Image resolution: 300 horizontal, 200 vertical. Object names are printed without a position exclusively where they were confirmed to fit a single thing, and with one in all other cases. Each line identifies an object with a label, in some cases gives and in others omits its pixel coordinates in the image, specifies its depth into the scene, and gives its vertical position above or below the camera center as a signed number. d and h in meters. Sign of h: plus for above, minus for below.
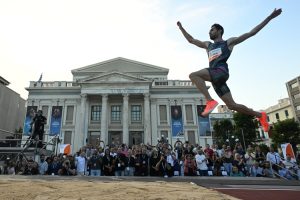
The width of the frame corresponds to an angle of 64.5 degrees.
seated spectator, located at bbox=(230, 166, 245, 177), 11.18 -0.67
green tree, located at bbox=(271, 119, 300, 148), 40.91 +4.03
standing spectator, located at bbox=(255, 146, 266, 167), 12.03 +0.05
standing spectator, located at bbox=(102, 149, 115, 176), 10.50 -0.21
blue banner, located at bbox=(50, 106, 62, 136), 33.02 +5.67
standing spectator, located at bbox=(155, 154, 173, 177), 9.77 -0.36
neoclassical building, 34.00 +7.54
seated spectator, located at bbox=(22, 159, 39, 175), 10.16 -0.31
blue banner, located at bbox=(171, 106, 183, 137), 33.06 +4.99
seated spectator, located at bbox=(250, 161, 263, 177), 10.97 -0.61
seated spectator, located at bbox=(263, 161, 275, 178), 10.75 -0.62
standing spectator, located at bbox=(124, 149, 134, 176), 10.73 -0.28
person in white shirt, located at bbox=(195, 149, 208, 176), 10.88 -0.26
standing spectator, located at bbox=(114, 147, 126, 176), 10.44 -0.22
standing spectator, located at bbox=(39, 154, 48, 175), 10.60 -0.25
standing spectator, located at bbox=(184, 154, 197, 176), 10.80 -0.38
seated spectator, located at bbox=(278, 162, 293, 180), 10.82 -0.74
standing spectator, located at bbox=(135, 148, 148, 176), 10.47 -0.20
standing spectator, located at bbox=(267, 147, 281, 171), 11.15 -0.10
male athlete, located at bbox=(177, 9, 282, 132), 3.78 +1.37
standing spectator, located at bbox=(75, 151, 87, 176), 10.72 -0.15
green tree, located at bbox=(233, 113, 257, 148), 38.81 +4.84
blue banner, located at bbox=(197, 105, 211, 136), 33.19 +4.22
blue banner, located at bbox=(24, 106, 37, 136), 30.39 +5.97
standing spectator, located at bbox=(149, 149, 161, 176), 9.93 -0.12
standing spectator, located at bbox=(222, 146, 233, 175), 11.38 -0.13
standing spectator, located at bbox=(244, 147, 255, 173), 11.63 -0.09
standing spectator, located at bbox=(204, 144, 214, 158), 12.37 +0.32
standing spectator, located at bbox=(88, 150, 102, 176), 10.52 -0.20
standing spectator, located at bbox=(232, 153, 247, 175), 11.40 -0.26
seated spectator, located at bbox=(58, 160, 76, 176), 10.21 -0.42
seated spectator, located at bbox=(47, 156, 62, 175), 10.38 -0.25
